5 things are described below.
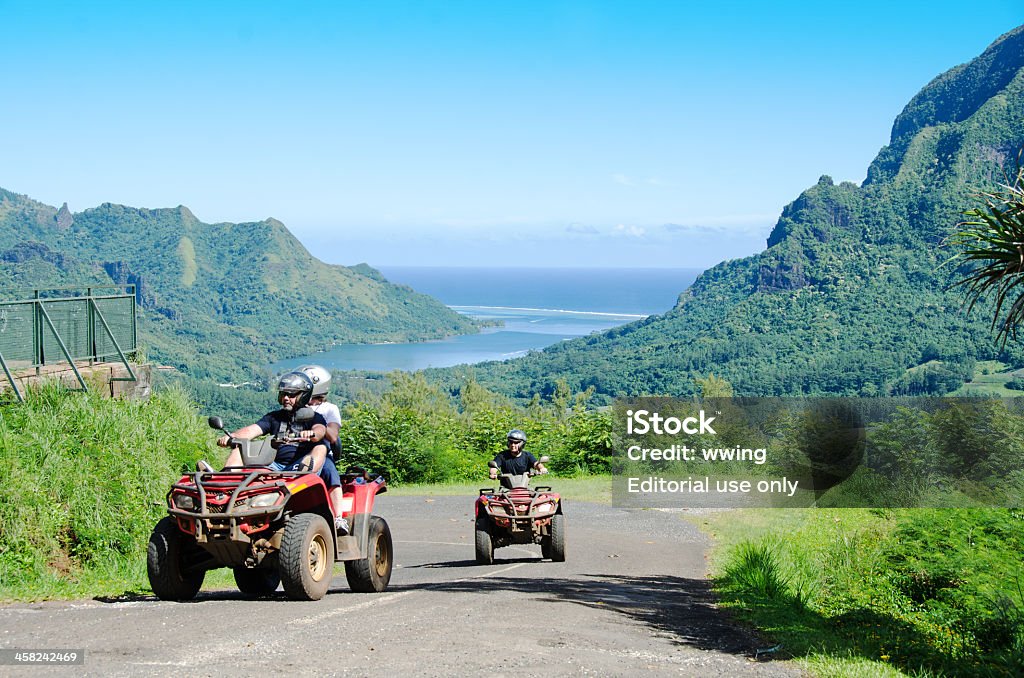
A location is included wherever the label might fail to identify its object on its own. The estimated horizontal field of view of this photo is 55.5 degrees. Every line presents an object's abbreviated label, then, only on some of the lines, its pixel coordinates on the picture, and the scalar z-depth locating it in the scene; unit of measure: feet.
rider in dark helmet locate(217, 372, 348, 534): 24.84
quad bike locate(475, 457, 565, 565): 37.63
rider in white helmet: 26.07
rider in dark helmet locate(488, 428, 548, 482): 38.17
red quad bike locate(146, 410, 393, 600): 22.50
